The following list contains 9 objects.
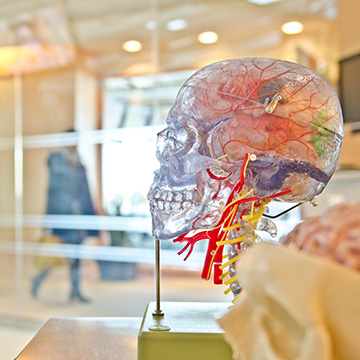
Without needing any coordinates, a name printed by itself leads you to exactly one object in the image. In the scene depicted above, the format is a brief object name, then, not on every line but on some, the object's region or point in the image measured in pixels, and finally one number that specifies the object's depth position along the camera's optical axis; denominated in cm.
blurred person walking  409
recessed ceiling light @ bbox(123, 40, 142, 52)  394
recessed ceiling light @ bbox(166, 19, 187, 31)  380
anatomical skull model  71
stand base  70
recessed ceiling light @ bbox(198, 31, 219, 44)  373
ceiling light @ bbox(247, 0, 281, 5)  355
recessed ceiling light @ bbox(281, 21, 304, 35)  349
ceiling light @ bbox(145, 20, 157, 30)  389
